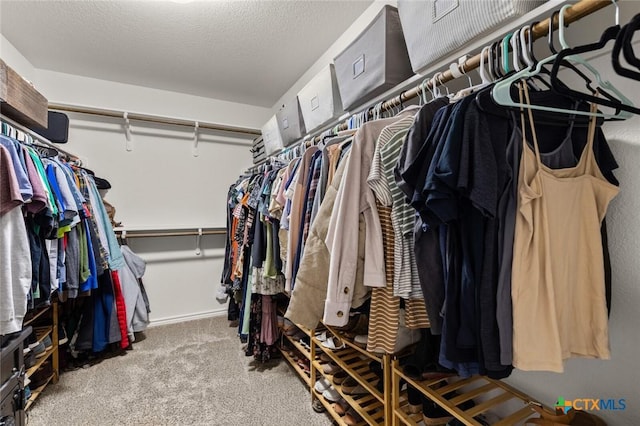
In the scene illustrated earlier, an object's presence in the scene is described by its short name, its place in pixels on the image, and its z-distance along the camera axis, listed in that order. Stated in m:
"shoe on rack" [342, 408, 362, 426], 1.37
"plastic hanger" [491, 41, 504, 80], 0.75
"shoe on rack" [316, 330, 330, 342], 1.58
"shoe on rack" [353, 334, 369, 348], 1.19
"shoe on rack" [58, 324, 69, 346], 2.05
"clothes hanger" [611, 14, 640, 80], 0.45
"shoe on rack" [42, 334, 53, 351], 1.85
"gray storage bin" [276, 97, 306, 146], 2.08
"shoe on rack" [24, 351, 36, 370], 1.60
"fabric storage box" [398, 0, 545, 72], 0.73
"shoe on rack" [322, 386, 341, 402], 1.52
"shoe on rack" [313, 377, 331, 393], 1.61
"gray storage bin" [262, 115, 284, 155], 2.45
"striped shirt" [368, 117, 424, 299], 0.80
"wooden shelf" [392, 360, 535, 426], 0.86
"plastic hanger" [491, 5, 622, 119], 0.58
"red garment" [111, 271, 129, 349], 2.34
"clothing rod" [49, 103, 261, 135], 2.44
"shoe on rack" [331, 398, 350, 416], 1.45
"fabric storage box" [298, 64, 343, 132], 1.66
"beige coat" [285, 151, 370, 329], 1.00
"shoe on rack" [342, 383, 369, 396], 1.40
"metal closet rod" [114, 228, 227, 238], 2.69
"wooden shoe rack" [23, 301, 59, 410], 1.74
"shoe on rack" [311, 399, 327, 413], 1.64
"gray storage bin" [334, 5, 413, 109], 1.16
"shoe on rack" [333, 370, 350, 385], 1.48
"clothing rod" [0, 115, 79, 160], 1.50
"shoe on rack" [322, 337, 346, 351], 1.50
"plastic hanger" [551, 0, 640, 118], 0.51
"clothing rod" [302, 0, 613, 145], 0.59
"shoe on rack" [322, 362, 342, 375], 1.54
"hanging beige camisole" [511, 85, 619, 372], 0.59
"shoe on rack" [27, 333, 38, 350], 1.65
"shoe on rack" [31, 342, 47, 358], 1.71
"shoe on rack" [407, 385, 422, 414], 1.09
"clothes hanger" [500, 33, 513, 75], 0.71
